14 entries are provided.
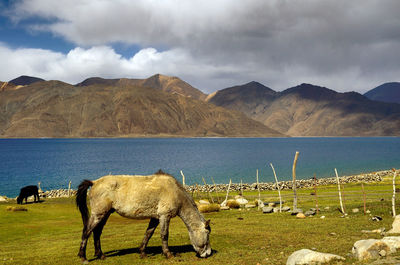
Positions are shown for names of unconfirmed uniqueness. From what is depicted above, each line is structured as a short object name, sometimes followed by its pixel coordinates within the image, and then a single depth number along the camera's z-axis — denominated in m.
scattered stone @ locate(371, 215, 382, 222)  23.03
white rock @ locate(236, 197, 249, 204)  39.15
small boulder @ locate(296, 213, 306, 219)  27.55
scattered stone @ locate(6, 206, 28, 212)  33.67
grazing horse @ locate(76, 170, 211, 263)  13.63
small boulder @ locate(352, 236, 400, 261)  12.29
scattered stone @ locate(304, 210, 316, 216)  28.46
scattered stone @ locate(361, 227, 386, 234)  18.44
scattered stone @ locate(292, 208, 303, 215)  28.92
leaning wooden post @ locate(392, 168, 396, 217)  23.94
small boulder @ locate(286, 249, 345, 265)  12.00
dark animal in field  44.88
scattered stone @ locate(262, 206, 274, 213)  31.47
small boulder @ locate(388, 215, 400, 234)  17.09
